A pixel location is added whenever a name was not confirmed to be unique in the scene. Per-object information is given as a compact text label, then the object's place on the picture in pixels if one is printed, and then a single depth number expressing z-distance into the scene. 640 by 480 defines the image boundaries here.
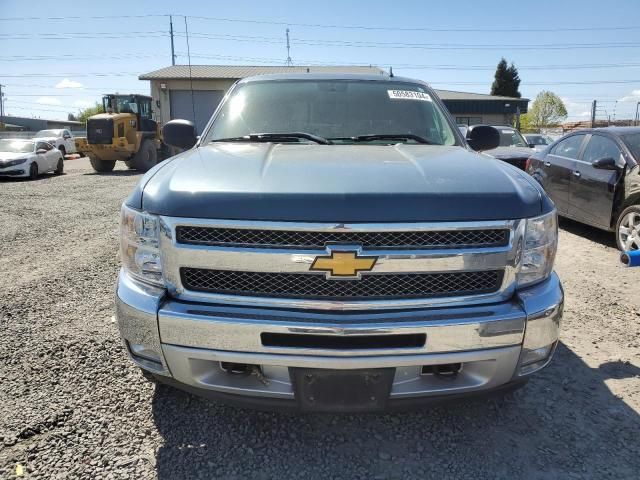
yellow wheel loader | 18.33
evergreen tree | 61.84
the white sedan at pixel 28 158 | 15.97
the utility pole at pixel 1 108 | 64.83
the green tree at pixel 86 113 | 95.04
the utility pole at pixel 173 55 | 46.79
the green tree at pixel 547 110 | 69.44
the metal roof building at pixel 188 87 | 30.31
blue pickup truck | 1.99
